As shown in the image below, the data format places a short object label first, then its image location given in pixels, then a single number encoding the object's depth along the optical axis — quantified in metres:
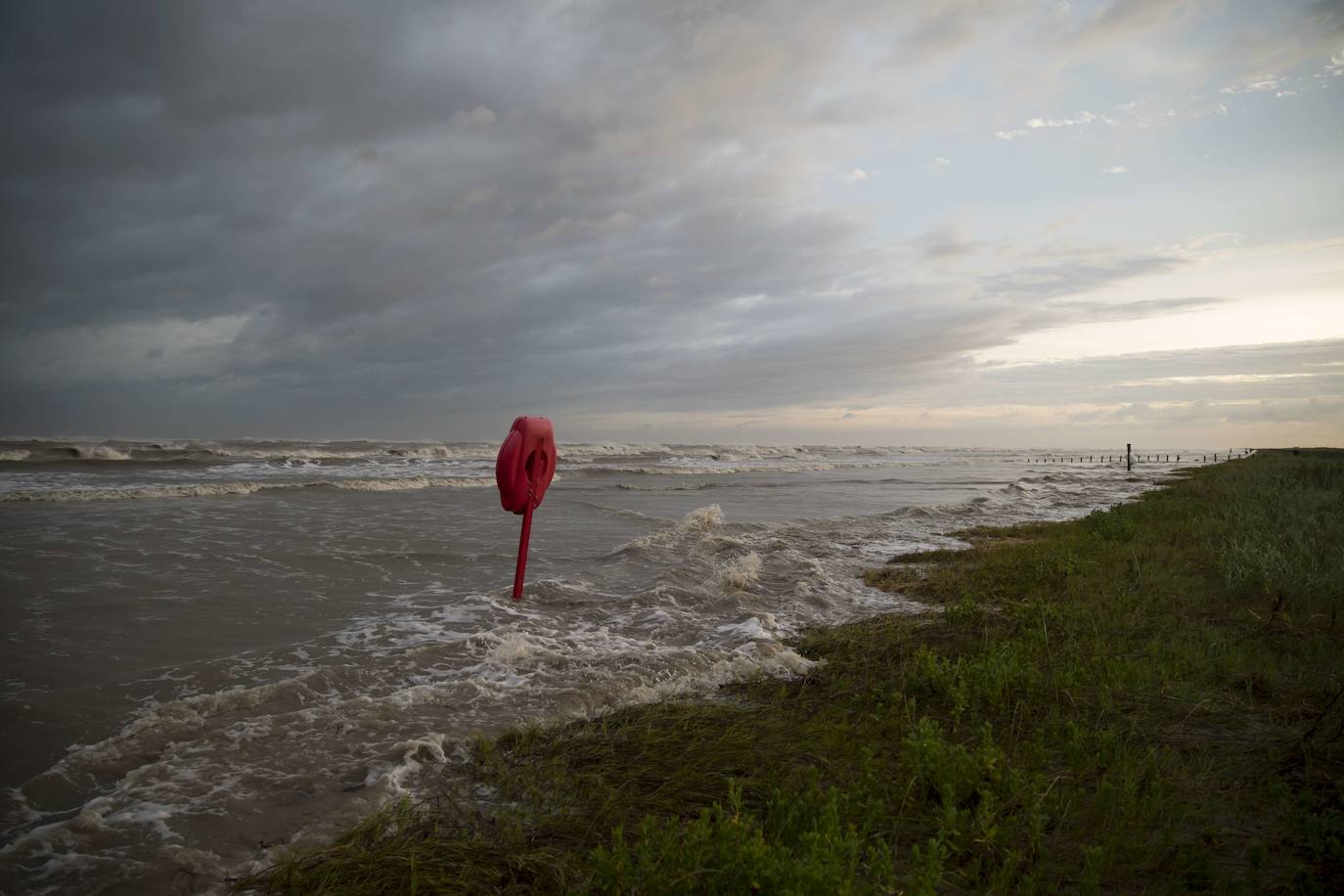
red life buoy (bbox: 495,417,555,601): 7.60
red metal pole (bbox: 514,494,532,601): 8.10
